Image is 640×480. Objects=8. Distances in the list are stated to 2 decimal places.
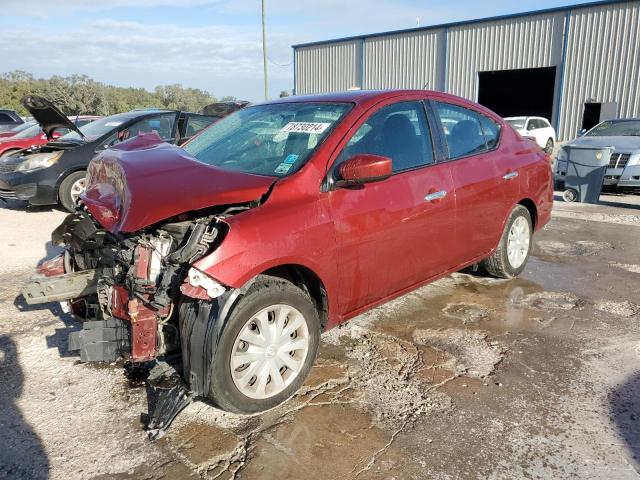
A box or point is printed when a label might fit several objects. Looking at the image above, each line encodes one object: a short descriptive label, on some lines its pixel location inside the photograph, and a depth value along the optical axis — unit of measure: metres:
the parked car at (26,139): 9.84
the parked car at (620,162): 9.41
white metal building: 20.86
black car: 7.95
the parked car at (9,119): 15.90
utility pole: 25.81
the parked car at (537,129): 19.64
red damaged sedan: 2.65
